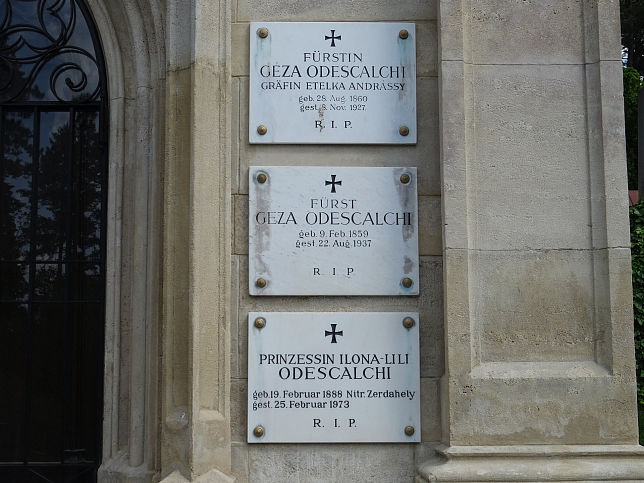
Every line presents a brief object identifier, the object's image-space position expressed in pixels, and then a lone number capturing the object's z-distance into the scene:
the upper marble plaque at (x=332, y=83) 4.30
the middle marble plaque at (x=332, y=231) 4.19
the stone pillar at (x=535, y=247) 3.93
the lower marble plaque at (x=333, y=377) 4.11
